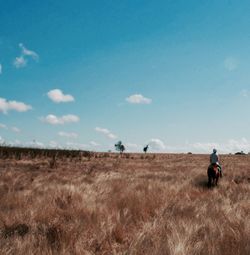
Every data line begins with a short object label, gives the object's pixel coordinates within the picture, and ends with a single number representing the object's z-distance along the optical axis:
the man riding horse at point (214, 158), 13.63
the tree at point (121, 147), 89.78
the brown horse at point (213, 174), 12.99
